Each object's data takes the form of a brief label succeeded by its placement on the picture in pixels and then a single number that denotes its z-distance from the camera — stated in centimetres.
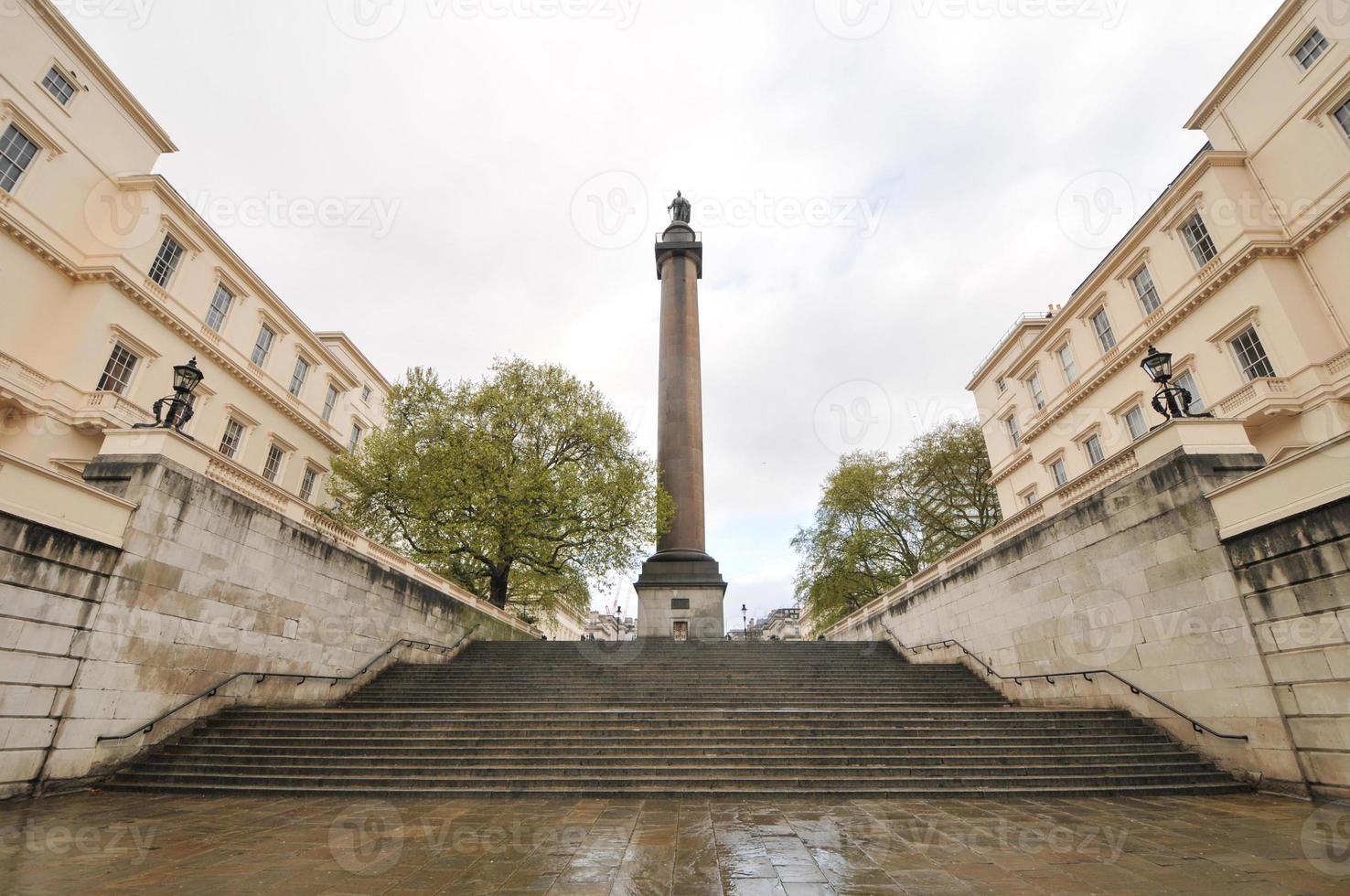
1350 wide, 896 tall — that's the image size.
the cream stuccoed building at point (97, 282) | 1664
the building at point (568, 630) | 8110
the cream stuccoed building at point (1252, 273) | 1614
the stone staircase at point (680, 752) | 838
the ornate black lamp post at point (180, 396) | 992
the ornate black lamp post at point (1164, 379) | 979
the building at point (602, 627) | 10659
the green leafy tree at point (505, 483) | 2255
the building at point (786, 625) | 11200
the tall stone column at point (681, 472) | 2181
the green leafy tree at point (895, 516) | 3384
